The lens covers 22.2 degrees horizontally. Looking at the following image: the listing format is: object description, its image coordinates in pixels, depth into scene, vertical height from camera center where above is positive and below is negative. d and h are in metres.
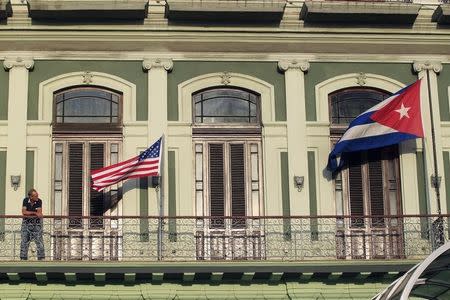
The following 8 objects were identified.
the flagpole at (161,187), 25.02 +2.08
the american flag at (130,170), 24.42 +2.41
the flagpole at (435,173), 25.44 +2.26
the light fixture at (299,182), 25.38 +2.13
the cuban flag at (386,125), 25.03 +3.29
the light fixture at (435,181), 25.55 +2.08
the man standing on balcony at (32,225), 24.02 +1.27
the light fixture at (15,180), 24.84 +2.28
